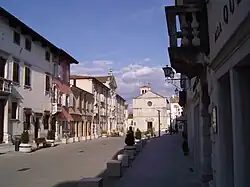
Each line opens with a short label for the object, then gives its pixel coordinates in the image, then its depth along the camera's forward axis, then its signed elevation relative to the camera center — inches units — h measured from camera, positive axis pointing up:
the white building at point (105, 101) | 2189.5 +175.5
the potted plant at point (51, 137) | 1228.2 -52.1
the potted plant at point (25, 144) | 964.6 -56.8
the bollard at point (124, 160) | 604.1 -65.0
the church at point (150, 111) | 3356.3 +113.2
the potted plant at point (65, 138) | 1454.2 -63.2
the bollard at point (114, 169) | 482.3 -64.0
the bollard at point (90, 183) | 292.4 -50.4
